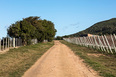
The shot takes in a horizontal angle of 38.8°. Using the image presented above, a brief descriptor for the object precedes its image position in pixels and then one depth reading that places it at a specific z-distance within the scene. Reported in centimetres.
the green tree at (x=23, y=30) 2997
